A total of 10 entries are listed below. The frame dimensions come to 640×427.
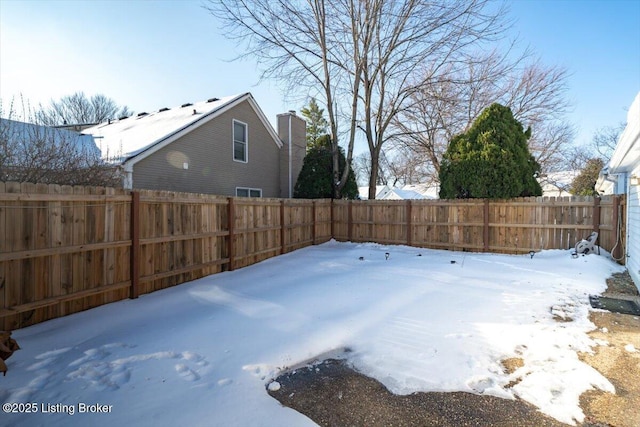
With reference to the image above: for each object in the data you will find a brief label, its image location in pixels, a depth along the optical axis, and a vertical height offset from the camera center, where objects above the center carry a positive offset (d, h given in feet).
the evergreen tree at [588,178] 68.47 +6.50
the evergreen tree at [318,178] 43.80 +4.01
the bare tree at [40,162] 16.93 +2.54
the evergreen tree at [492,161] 31.65 +4.67
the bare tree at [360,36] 39.45 +21.00
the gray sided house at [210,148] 33.22 +7.11
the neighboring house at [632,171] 14.27 +2.81
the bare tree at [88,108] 93.20 +28.56
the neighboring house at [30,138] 17.95 +4.23
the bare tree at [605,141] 77.07 +16.16
